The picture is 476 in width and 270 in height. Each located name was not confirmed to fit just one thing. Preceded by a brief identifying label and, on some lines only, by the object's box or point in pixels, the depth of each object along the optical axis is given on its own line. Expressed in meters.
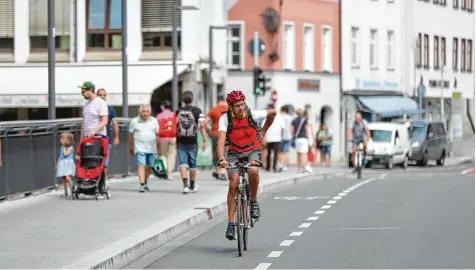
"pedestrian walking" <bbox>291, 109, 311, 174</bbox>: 40.59
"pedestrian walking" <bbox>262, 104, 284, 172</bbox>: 39.56
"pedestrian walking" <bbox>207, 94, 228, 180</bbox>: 32.12
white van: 55.25
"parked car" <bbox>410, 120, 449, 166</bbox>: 59.50
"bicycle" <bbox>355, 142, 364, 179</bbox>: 40.41
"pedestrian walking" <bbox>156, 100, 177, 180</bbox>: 30.30
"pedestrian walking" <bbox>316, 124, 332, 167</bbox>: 55.28
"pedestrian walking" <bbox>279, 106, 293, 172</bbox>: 41.90
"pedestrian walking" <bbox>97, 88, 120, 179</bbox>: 27.02
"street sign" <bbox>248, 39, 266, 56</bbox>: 60.28
